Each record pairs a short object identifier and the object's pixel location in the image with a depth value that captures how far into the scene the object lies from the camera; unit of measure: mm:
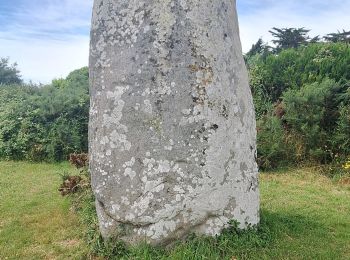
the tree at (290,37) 22303
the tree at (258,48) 20872
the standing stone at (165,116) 4922
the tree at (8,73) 35219
